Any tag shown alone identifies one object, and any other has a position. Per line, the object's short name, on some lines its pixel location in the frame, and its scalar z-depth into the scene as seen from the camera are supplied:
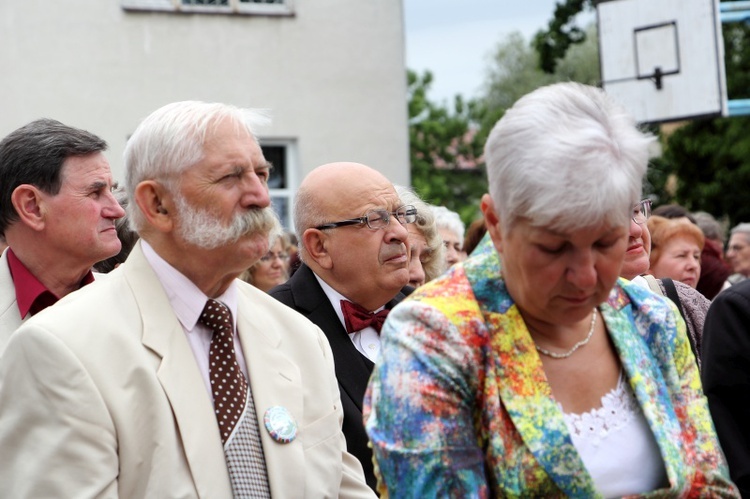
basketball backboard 16.53
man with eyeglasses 4.84
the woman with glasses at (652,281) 4.93
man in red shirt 4.44
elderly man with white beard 3.17
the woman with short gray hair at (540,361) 2.52
